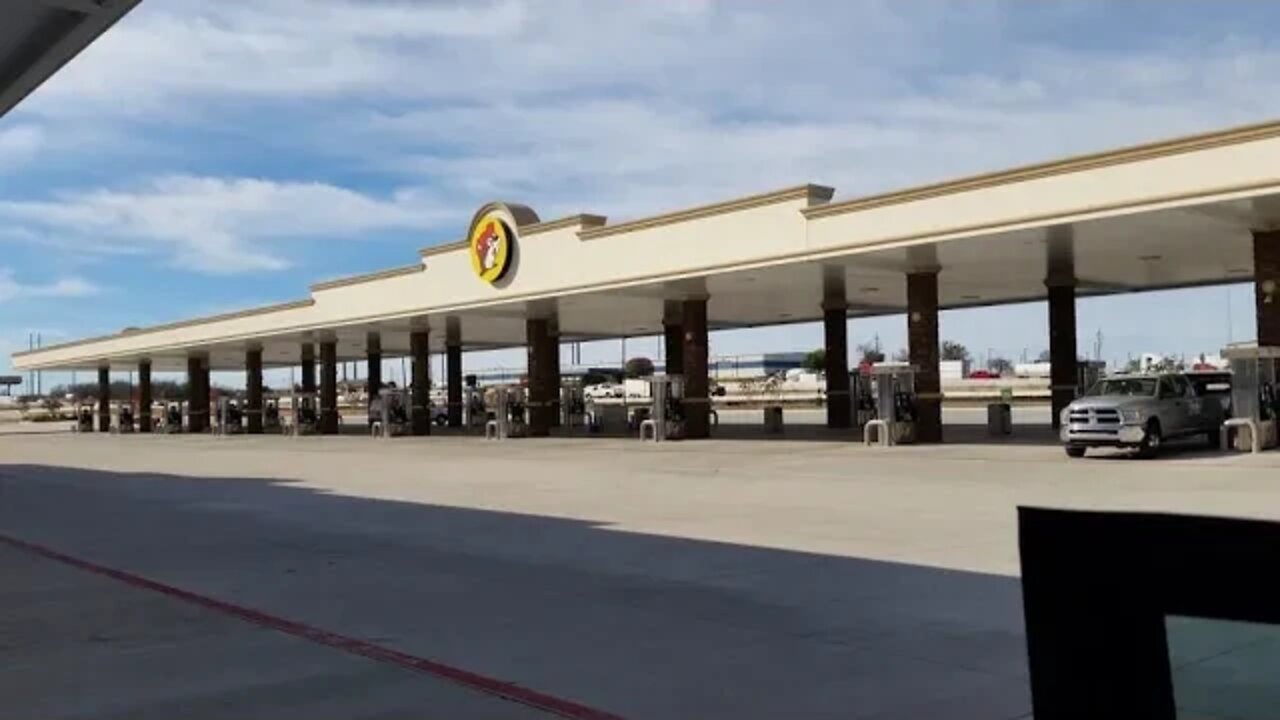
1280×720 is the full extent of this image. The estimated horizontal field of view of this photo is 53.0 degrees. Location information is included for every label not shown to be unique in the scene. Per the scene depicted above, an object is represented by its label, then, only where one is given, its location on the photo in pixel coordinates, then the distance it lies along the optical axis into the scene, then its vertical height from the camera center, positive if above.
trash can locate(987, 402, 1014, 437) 39.16 -1.51
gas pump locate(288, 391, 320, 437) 62.88 -1.27
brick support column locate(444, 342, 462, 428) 67.62 +0.54
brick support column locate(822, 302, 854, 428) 46.06 +0.13
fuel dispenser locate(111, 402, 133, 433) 86.50 -1.49
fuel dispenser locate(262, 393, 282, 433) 78.25 -1.50
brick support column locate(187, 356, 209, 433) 78.12 -0.05
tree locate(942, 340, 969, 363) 175.88 +2.88
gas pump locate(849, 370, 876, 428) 45.06 -0.75
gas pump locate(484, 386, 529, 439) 48.88 -1.07
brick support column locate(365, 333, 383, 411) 67.77 +1.41
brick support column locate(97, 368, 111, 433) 88.38 -0.63
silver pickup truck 26.69 -1.03
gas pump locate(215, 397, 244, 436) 69.94 -1.34
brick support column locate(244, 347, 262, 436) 70.19 +0.18
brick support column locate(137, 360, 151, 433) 82.62 -0.34
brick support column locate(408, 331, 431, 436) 57.06 +0.14
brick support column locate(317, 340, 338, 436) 62.97 +0.06
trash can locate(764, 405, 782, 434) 46.38 -1.54
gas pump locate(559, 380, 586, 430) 56.66 -0.91
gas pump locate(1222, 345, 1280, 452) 26.94 -0.70
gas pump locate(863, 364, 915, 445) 34.22 -0.83
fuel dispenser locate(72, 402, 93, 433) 90.75 -1.52
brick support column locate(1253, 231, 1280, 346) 28.23 +1.71
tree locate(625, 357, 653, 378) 102.88 +1.15
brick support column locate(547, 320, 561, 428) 51.44 +0.62
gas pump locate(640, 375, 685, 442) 41.56 -0.90
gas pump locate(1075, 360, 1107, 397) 41.50 -0.15
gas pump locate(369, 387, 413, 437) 56.91 -1.07
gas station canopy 26.06 +3.20
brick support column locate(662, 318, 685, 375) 53.31 +1.41
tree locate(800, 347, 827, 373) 137.75 +1.73
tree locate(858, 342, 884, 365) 123.92 +2.55
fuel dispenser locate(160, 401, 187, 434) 79.83 -1.46
